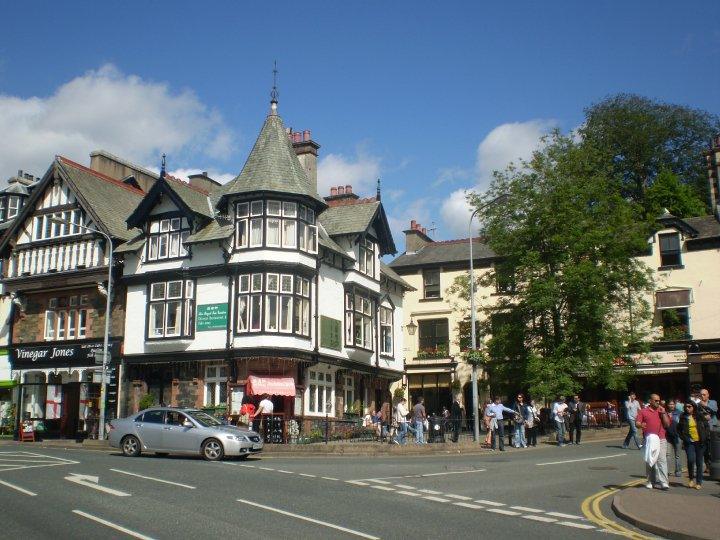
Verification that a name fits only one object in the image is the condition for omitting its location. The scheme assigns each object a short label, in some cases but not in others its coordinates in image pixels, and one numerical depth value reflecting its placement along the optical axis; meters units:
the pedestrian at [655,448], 15.46
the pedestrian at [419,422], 27.11
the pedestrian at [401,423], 27.36
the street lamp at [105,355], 30.54
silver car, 21.69
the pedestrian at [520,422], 27.77
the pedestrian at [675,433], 17.20
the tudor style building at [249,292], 31.98
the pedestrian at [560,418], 28.77
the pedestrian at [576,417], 28.84
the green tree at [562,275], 33.88
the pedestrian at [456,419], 28.28
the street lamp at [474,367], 28.61
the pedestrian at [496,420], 26.69
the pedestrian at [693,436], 15.91
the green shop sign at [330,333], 34.19
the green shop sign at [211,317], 32.66
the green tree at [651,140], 60.09
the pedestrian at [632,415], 26.20
